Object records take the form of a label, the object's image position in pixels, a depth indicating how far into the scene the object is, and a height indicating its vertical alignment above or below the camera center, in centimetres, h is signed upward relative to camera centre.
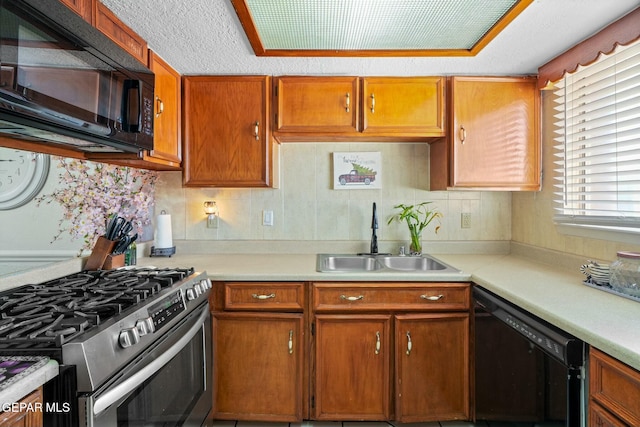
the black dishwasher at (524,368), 110 -59
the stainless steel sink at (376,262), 231 -33
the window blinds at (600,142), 151 +34
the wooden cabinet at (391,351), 183 -73
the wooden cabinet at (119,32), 136 +78
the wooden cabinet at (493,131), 209 +49
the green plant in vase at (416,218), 238 -4
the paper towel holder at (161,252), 232 -26
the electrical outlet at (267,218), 247 -4
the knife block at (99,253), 177 -21
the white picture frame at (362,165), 246 +33
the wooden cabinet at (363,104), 210 +66
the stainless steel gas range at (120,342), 89 -39
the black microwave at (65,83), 87 +40
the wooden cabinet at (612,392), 90 -50
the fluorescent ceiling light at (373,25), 141 +84
